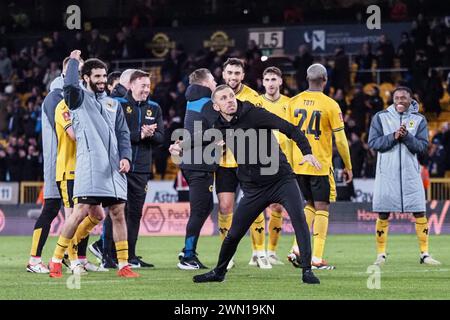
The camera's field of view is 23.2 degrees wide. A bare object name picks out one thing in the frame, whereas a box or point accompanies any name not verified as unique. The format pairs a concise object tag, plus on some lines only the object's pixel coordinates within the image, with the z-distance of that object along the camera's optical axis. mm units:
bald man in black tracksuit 11453
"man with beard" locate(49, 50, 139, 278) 11969
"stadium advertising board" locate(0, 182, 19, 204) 28578
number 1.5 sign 36125
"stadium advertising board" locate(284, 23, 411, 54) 34656
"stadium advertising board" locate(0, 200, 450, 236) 24203
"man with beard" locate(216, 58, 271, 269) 14203
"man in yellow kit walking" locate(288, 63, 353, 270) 14039
